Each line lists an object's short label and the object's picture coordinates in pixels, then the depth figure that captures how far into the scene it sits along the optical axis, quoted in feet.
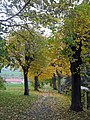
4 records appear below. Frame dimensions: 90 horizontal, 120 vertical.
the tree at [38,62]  48.20
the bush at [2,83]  29.33
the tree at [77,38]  21.15
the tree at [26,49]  19.56
